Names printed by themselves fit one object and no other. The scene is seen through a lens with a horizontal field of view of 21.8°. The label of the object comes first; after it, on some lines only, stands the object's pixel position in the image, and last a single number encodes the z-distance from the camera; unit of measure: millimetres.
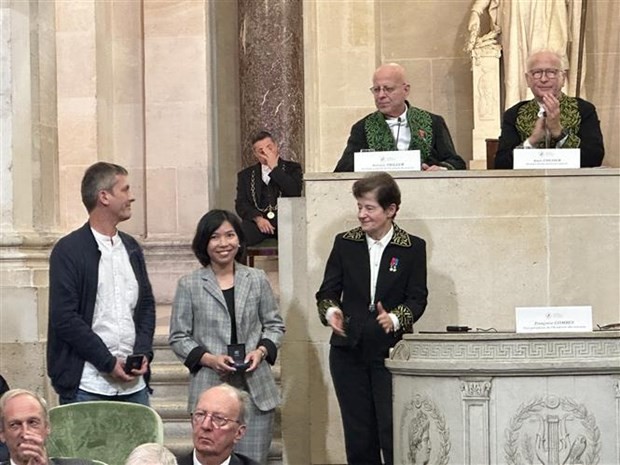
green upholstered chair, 6766
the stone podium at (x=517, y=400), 6535
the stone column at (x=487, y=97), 12891
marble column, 12031
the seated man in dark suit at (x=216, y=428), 5926
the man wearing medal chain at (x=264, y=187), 10531
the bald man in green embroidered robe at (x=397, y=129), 8273
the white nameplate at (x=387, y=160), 8219
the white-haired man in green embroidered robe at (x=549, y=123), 8180
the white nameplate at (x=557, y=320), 6781
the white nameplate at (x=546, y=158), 8359
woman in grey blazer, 7492
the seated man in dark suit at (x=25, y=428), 5961
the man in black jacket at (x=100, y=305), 7285
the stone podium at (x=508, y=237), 8453
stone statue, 12656
